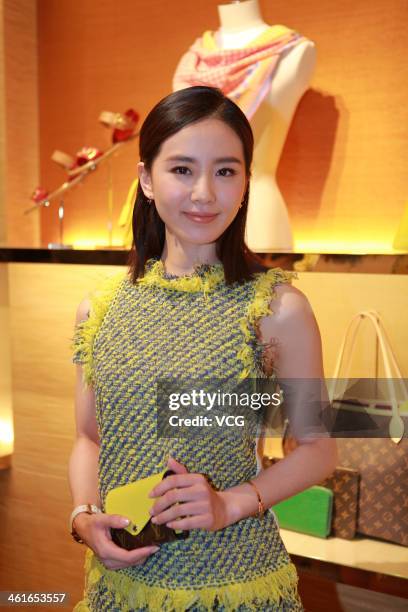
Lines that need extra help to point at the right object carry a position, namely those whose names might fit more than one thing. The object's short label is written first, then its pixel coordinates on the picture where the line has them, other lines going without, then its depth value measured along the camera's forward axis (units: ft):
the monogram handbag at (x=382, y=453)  4.03
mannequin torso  5.01
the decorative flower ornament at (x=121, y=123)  5.90
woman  2.91
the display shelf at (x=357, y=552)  4.00
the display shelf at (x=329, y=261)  3.95
